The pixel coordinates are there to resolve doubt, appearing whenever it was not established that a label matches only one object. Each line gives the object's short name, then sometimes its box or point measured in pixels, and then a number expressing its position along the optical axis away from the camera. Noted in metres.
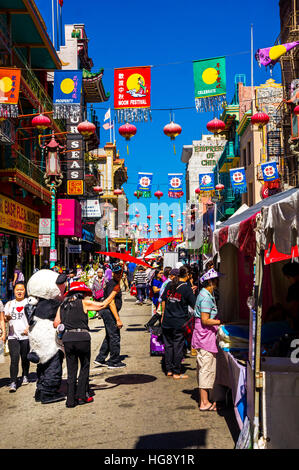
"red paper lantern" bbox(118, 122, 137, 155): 12.32
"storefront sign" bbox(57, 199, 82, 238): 30.16
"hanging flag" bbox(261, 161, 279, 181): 29.16
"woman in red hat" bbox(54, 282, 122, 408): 7.22
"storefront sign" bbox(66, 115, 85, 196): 31.66
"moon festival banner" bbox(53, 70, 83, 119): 17.70
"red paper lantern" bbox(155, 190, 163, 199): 33.62
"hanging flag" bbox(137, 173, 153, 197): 31.89
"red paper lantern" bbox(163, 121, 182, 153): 12.52
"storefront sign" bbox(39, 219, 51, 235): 20.56
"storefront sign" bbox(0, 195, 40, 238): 19.84
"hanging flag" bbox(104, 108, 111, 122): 40.64
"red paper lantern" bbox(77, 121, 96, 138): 14.55
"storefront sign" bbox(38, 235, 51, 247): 20.56
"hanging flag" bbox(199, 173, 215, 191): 38.09
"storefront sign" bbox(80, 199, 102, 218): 42.22
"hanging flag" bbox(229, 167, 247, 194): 33.50
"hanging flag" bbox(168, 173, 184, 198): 35.06
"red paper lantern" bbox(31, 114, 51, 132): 16.14
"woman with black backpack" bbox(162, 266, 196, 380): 8.93
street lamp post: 21.78
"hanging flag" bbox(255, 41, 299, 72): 12.85
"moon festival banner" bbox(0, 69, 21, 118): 15.10
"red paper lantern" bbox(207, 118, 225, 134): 12.97
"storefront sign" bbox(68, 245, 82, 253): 34.56
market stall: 4.78
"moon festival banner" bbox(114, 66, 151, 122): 13.09
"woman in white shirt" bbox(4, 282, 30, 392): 8.56
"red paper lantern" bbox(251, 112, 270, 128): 15.89
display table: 5.62
